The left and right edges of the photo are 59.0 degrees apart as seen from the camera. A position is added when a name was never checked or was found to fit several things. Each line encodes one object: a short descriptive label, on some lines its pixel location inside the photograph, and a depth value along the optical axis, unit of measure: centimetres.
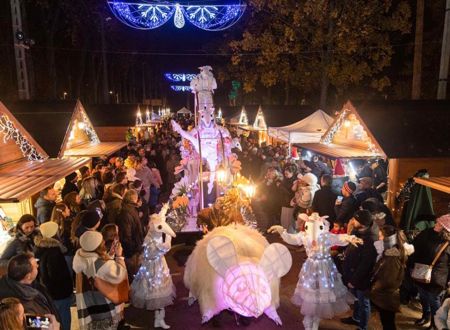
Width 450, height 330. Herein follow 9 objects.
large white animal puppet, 420
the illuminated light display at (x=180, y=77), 4331
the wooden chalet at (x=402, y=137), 820
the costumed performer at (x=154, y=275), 532
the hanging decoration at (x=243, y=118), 2429
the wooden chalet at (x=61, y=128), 855
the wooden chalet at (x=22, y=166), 573
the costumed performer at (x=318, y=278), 516
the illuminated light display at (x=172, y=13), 899
